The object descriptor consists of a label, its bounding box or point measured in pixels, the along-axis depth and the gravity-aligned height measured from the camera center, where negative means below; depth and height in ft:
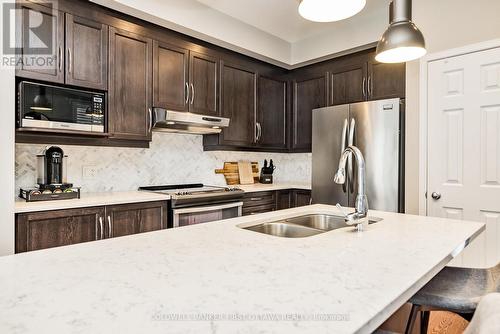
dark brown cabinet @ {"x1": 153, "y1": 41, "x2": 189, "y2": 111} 9.84 +2.71
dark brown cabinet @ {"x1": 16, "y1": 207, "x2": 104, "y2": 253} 6.66 -1.42
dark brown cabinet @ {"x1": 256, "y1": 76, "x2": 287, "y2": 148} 13.16 +2.10
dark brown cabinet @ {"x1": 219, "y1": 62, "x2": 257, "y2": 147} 11.82 +2.28
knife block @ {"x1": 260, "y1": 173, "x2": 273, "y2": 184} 13.94 -0.62
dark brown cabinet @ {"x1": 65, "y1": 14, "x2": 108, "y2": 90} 8.18 +2.87
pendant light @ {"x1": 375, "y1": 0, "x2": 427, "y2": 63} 5.45 +2.14
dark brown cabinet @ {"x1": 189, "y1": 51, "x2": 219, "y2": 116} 10.73 +2.72
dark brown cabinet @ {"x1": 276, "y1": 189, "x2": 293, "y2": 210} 12.49 -1.39
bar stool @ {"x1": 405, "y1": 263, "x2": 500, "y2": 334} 3.97 -1.64
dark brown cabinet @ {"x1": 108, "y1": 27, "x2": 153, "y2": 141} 8.95 +2.23
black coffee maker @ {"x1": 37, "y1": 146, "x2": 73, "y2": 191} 8.02 -0.13
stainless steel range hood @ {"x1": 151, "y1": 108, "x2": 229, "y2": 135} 9.66 +1.30
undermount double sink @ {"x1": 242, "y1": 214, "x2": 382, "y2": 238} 5.48 -1.10
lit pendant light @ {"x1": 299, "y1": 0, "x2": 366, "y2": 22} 4.70 +2.31
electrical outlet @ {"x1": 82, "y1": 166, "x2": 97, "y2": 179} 9.37 -0.26
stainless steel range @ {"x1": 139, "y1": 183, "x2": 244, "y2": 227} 9.07 -1.20
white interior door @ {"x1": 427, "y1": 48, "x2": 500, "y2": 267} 8.21 +0.51
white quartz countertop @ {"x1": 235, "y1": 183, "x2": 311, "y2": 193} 11.77 -0.89
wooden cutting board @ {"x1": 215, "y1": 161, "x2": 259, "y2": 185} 13.17 -0.34
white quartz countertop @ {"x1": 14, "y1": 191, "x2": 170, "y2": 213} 6.87 -0.90
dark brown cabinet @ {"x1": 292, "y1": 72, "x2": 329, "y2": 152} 13.00 +2.54
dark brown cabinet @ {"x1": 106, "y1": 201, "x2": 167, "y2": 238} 7.95 -1.41
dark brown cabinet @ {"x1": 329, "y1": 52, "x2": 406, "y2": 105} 10.74 +2.98
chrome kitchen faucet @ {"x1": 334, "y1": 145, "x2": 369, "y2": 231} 4.87 -0.51
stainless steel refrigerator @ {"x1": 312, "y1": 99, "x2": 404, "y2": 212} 9.70 +0.45
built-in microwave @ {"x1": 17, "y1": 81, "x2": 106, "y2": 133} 7.37 +1.34
